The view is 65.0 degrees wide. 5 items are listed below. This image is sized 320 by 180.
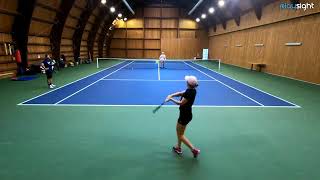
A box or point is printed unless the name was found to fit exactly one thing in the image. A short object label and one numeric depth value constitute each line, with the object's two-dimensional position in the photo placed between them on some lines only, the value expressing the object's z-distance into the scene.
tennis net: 25.84
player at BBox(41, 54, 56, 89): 12.68
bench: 21.79
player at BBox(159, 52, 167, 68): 25.26
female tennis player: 4.84
